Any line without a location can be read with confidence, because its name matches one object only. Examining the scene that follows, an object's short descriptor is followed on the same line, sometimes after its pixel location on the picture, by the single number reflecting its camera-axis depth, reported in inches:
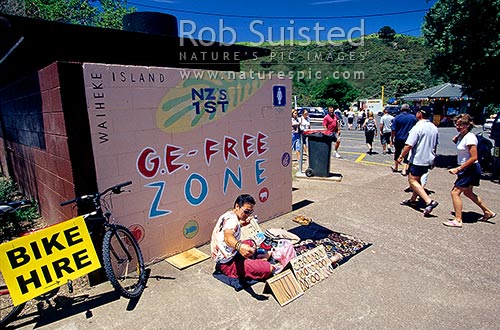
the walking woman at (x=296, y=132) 409.7
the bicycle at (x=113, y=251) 121.0
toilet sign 204.4
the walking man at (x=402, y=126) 314.2
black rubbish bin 318.0
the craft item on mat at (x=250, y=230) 150.9
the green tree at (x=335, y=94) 1967.3
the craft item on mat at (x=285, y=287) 123.6
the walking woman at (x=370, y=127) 435.2
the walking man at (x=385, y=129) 416.1
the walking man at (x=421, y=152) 209.5
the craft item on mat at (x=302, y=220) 204.5
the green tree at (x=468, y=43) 300.8
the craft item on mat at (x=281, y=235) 171.2
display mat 161.2
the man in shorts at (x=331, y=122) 388.8
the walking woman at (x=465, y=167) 182.5
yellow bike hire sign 110.1
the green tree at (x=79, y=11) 749.9
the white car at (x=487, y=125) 657.4
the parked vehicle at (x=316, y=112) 1226.7
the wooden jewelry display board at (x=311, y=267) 133.7
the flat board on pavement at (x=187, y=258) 152.6
